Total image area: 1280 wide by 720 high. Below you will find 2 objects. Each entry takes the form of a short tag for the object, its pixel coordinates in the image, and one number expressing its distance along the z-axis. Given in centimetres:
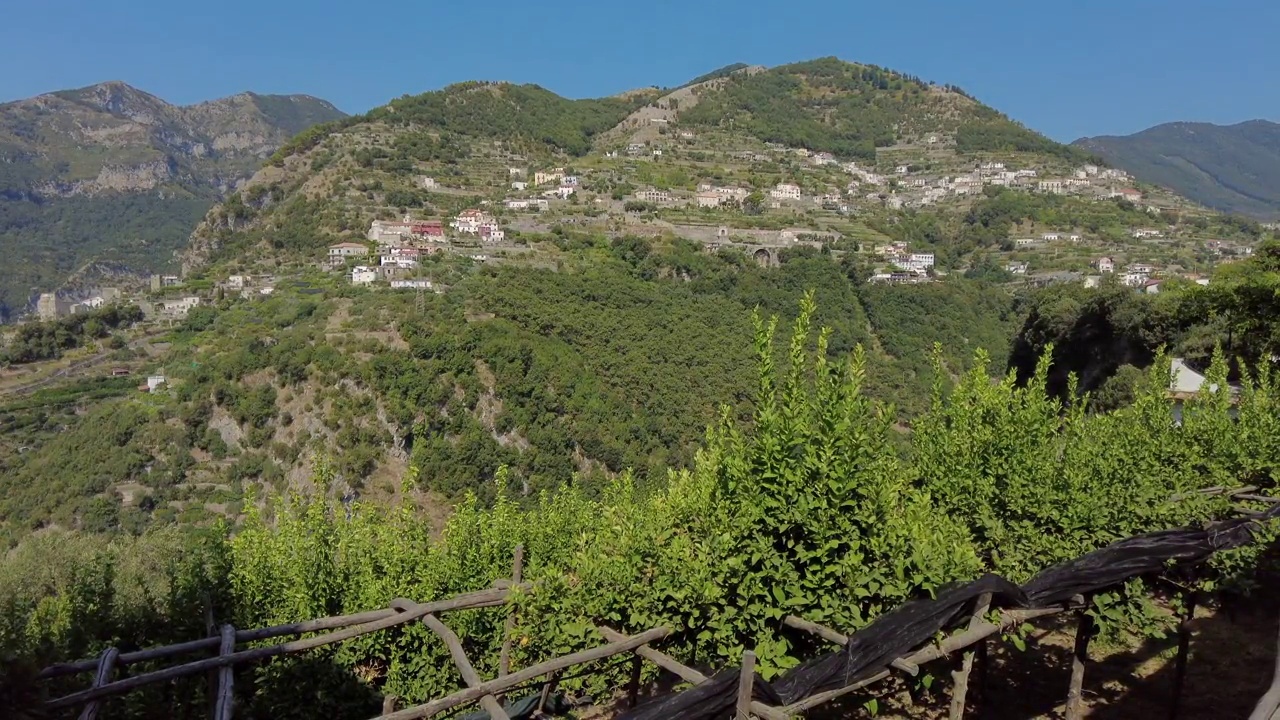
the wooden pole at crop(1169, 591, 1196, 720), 514
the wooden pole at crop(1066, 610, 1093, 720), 467
